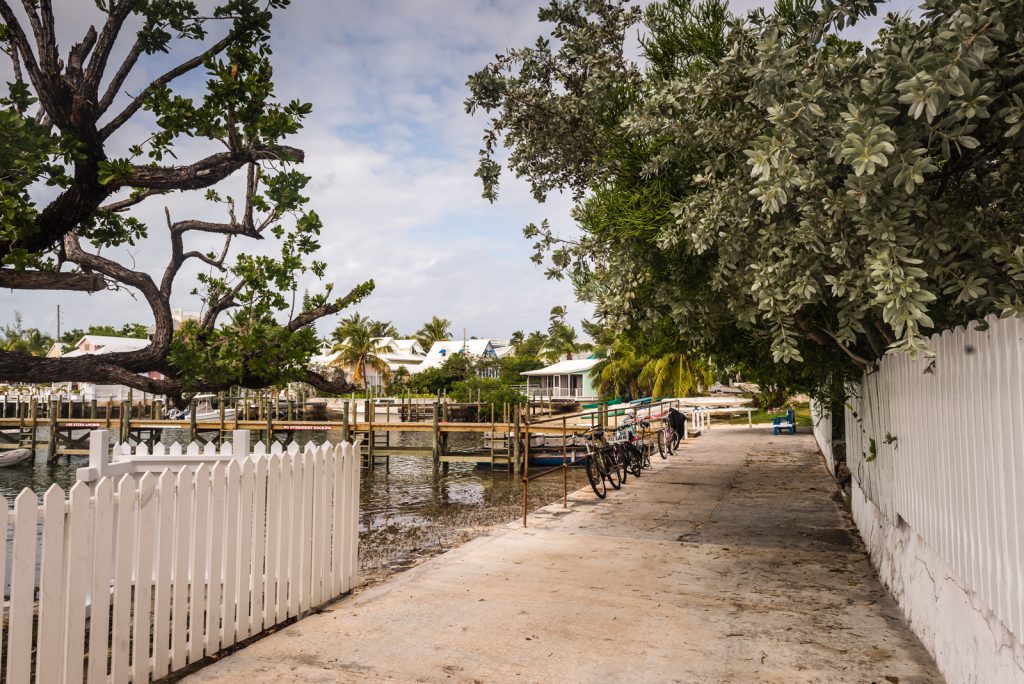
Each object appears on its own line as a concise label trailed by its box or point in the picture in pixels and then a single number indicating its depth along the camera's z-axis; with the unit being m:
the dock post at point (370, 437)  29.72
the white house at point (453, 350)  68.28
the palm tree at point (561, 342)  69.81
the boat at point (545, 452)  27.68
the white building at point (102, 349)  62.91
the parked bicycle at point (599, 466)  12.90
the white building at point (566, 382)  54.97
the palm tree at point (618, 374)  45.94
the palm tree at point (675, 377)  41.41
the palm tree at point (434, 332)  85.62
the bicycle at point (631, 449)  15.26
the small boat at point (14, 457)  32.65
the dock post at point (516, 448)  25.08
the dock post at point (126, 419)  34.78
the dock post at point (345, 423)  29.63
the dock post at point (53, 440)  34.12
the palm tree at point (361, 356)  65.19
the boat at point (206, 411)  50.18
